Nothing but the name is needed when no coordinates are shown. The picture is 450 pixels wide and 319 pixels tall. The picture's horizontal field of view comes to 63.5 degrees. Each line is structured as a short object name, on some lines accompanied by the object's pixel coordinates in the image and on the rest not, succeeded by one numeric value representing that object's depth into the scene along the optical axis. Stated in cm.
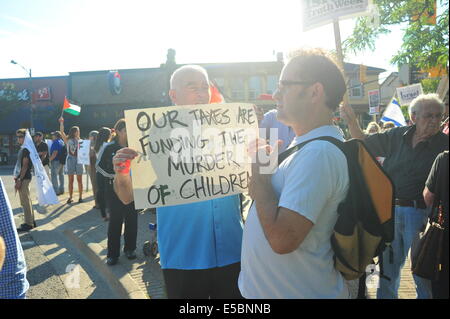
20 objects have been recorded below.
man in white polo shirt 139
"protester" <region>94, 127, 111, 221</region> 684
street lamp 2692
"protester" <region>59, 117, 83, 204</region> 1041
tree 516
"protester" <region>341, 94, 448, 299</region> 337
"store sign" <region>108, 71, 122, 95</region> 3416
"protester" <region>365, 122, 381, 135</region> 651
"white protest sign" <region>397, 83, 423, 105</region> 724
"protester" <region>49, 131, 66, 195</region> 1108
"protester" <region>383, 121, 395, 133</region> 749
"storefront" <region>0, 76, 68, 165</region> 3516
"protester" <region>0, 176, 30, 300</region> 180
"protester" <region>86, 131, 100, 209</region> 955
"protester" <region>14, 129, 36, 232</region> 707
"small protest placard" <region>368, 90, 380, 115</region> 1160
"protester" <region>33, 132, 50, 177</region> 1030
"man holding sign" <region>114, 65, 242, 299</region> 211
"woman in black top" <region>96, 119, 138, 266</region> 517
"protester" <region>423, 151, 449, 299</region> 247
